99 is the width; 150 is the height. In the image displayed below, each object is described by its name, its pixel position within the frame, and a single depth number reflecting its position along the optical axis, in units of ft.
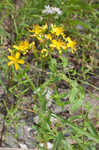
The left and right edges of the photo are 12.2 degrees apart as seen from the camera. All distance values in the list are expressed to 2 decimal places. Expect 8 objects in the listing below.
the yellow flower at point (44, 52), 2.47
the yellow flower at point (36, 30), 2.60
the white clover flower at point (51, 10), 2.94
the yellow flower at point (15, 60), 2.41
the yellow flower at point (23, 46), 2.50
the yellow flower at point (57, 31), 2.56
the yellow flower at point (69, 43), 2.63
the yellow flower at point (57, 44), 2.48
